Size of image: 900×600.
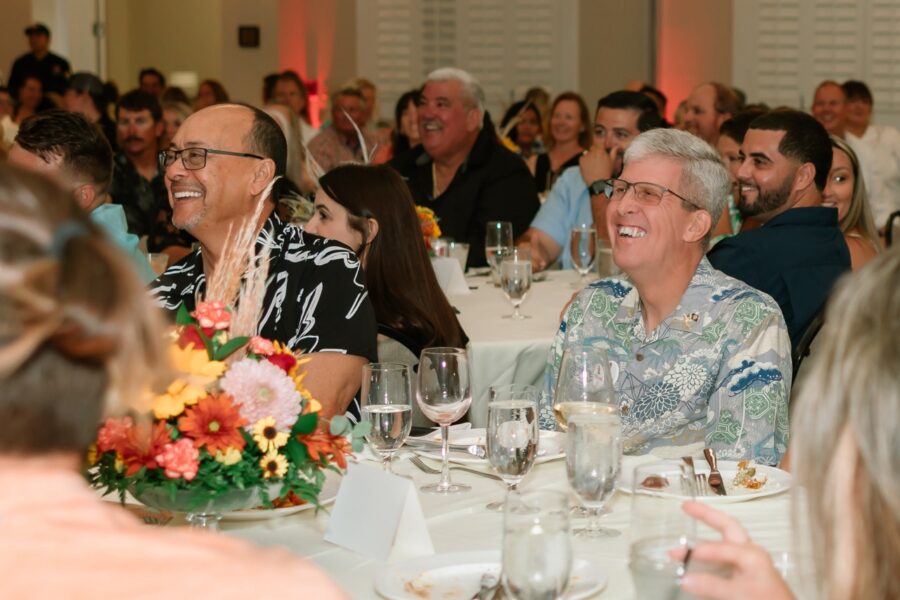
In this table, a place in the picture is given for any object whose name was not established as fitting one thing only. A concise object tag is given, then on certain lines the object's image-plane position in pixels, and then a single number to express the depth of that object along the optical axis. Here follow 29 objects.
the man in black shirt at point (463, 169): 6.19
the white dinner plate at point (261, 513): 1.96
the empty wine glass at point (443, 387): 2.21
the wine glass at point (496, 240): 4.88
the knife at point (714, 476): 2.10
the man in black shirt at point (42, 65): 11.94
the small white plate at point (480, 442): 2.32
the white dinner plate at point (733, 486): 2.04
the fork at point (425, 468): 2.27
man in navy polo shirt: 3.88
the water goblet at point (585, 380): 2.23
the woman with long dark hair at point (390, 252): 3.33
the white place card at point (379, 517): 1.80
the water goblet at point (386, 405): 2.09
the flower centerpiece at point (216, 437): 1.70
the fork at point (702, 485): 2.08
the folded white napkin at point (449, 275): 4.75
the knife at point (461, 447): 2.37
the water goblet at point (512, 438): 1.96
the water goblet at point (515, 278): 4.05
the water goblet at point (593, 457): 1.80
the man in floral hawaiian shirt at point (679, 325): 2.64
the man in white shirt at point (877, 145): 8.77
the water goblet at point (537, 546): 1.37
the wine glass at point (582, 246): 4.76
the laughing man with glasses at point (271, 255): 2.84
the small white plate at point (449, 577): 1.65
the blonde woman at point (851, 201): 4.29
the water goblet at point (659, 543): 1.34
